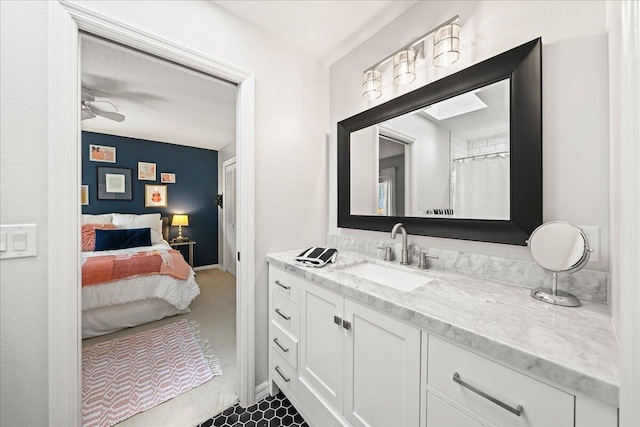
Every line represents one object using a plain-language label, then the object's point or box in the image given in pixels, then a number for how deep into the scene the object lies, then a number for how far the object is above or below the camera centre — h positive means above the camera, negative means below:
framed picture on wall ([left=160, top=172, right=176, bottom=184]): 4.54 +0.67
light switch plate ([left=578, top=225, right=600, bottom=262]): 0.86 -0.10
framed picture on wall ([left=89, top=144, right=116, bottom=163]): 3.92 +0.99
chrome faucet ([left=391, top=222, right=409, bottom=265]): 1.39 -0.19
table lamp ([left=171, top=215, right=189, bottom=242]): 4.48 -0.18
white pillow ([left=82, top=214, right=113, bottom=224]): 3.74 -0.10
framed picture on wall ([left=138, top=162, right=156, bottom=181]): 4.33 +0.75
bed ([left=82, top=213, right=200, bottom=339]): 2.28 -0.80
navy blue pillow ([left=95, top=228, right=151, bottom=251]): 3.45 -0.39
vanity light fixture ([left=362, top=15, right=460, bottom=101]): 1.19 +0.88
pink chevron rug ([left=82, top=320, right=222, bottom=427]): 1.51 -1.22
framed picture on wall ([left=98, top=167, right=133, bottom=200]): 4.01 +0.50
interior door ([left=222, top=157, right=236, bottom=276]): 4.47 -0.09
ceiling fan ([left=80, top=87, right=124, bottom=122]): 2.42 +1.11
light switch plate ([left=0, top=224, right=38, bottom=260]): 0.93 -0.11
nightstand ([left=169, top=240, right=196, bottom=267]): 4.43 -0.61
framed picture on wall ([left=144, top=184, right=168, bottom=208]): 4.39 +0.31
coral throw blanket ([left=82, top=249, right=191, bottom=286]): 2.29 -0.56
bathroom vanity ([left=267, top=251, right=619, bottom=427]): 0.55 -0.42
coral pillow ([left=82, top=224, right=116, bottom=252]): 3.45 -0.36
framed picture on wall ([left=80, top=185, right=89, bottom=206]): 3.87 +0.30
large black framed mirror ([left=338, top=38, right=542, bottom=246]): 1.00 +0.31
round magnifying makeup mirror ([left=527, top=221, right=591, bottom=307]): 0.83 -0.14
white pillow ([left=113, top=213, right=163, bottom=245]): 3.98 -0.17
